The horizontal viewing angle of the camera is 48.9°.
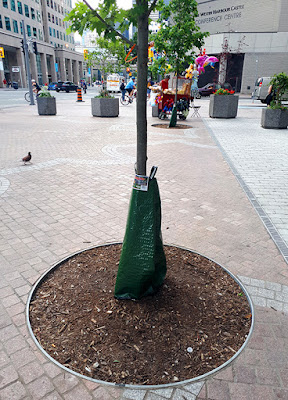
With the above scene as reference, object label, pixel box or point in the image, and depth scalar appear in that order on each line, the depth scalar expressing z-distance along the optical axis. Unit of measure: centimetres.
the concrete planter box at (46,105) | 1792
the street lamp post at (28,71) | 2283
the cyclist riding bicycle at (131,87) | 2784
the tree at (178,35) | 1253
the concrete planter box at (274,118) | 1384
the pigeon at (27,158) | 796
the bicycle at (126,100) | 2805
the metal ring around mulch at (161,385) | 233
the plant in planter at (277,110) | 1302
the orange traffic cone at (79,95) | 3102
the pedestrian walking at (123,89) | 2839
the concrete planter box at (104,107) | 1733
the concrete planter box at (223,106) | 1734
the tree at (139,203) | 281
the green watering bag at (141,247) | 298
